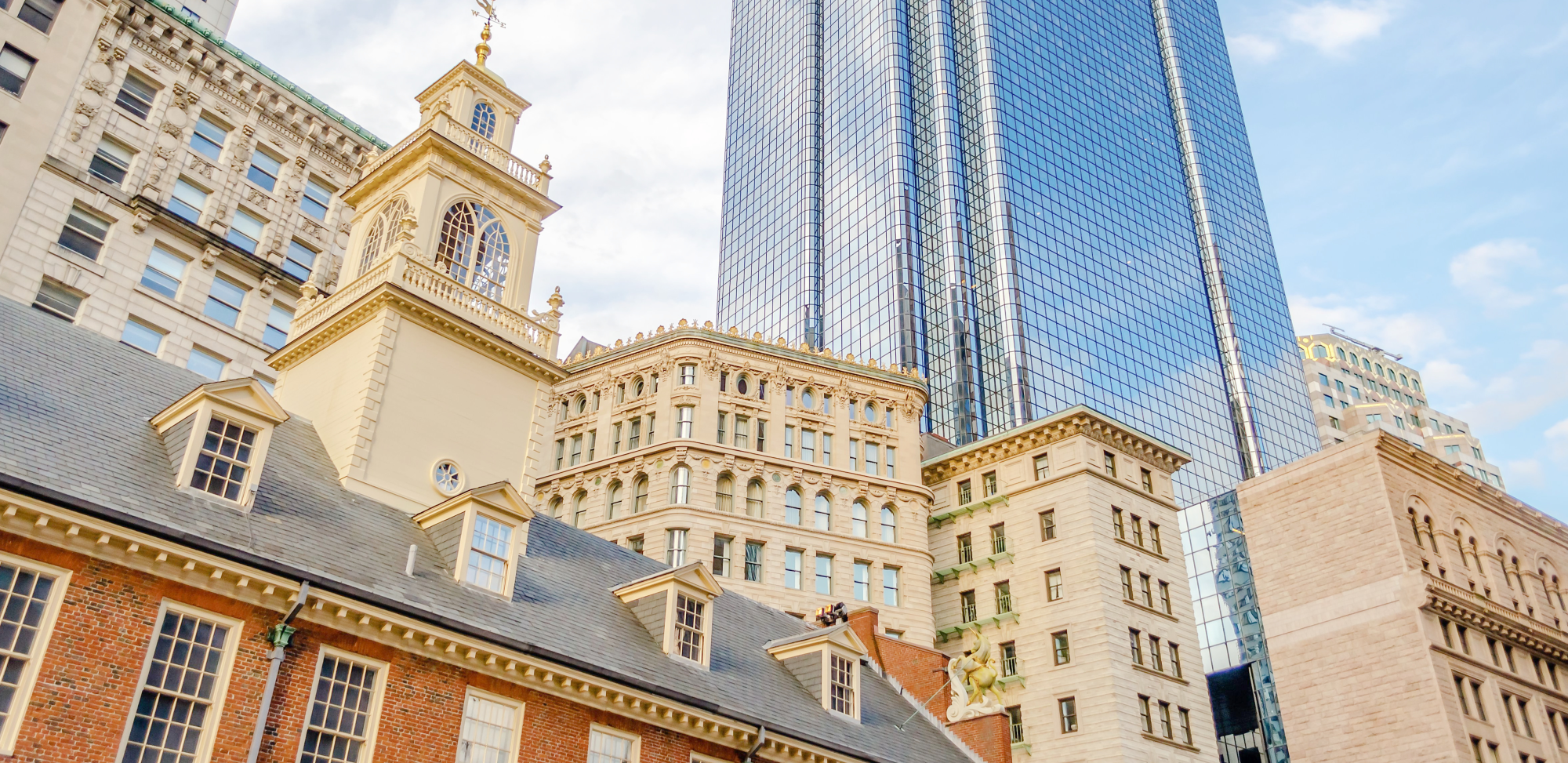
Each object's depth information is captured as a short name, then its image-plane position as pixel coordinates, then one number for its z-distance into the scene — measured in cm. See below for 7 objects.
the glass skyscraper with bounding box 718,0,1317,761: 13925
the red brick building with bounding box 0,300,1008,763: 1753
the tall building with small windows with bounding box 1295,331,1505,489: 16025
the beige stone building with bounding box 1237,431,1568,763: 6450
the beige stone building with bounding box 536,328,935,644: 6400
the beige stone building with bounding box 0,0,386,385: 4141
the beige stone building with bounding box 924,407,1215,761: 5734
